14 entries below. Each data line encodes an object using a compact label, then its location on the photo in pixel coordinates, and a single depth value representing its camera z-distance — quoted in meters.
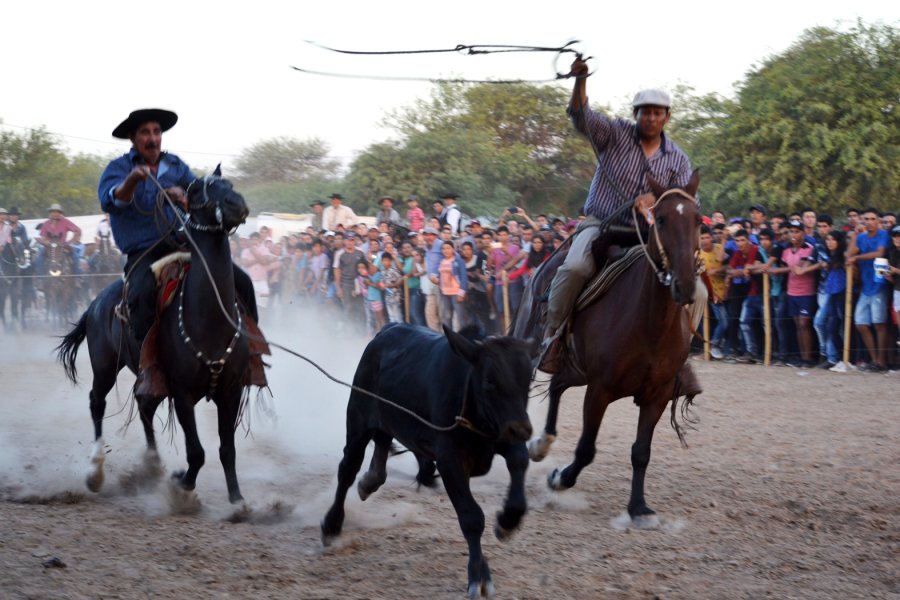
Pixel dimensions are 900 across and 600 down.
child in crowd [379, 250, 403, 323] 19.18
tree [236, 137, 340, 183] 57.47
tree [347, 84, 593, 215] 31.86
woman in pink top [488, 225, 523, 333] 16.69
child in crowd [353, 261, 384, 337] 19.64
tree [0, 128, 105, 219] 42.84
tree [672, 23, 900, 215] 24.06
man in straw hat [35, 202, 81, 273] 22.77
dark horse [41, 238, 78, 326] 22.72
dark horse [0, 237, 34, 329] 22.33
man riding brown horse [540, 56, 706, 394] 7.43
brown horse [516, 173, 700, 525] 6.60
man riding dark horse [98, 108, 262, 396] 7.24
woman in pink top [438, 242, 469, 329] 17.38
